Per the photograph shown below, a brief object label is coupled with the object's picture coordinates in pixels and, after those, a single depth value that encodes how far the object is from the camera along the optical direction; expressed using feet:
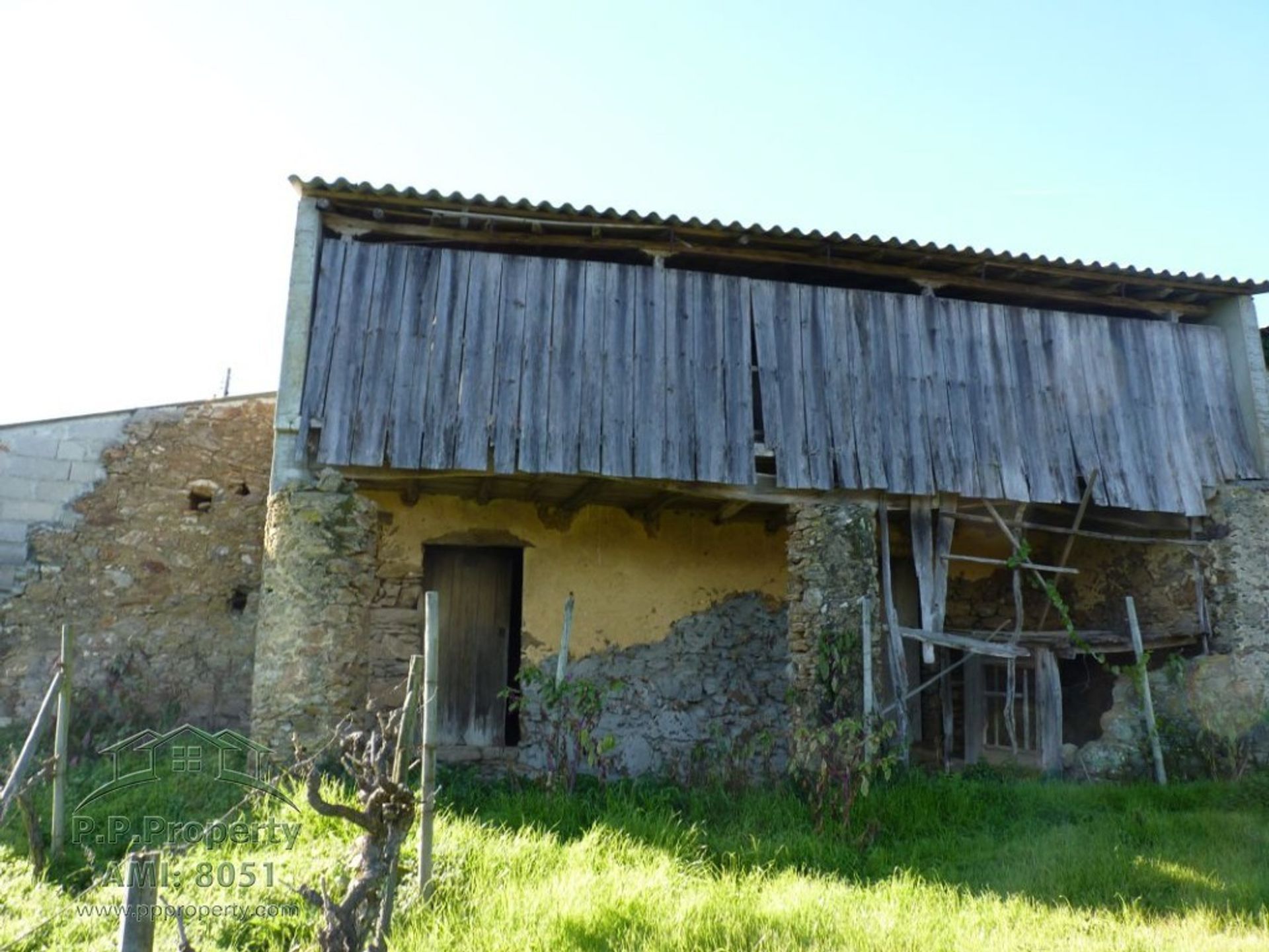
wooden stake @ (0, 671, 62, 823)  15.70
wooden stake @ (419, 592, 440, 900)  14.92
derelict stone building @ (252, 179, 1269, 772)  23.50
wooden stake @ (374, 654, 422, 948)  12.23
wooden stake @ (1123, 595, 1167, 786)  25.12
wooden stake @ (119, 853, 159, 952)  10.23
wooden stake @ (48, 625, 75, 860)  17.24
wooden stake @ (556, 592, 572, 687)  23.52
